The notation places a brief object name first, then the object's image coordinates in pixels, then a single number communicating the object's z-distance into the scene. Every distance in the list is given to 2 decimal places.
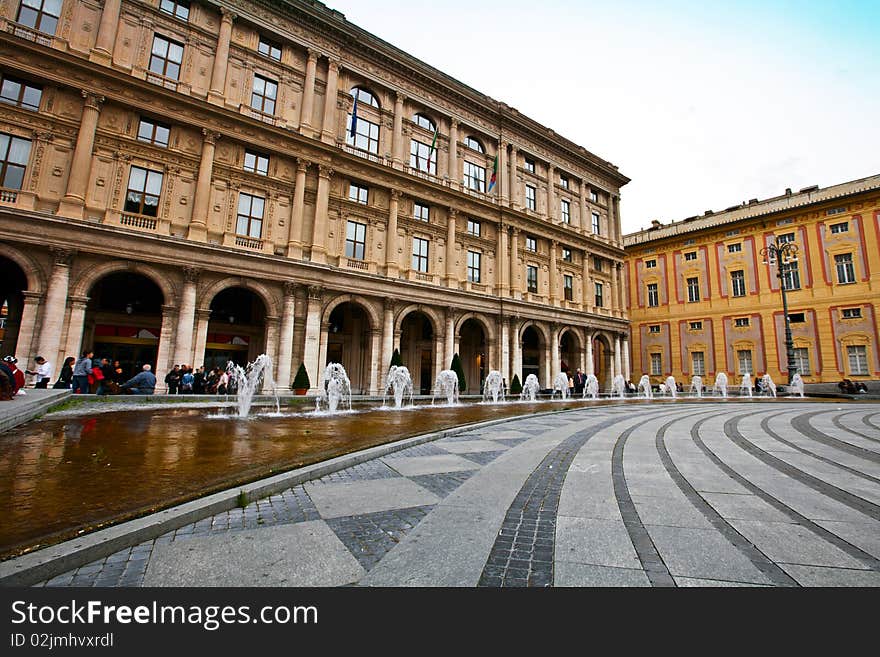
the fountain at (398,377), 20.42
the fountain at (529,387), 25.74
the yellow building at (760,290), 29.47
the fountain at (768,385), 28.20
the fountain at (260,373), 18.53
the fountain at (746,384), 28.01
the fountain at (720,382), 31.86
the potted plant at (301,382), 18.80
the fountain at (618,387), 29.84
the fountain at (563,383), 23.70
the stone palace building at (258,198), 16.44
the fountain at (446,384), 21.71
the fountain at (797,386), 25.78
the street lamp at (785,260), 24.83
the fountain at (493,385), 24.18
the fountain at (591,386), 27.50
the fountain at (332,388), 13.07
